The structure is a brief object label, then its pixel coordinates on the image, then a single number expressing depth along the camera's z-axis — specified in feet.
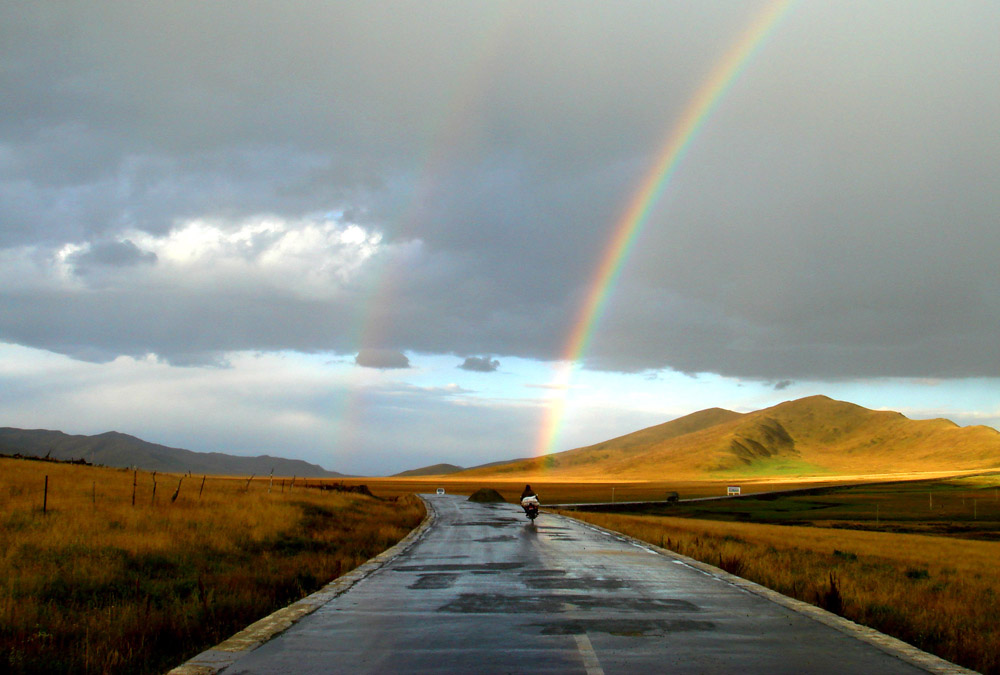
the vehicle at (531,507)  138.20
